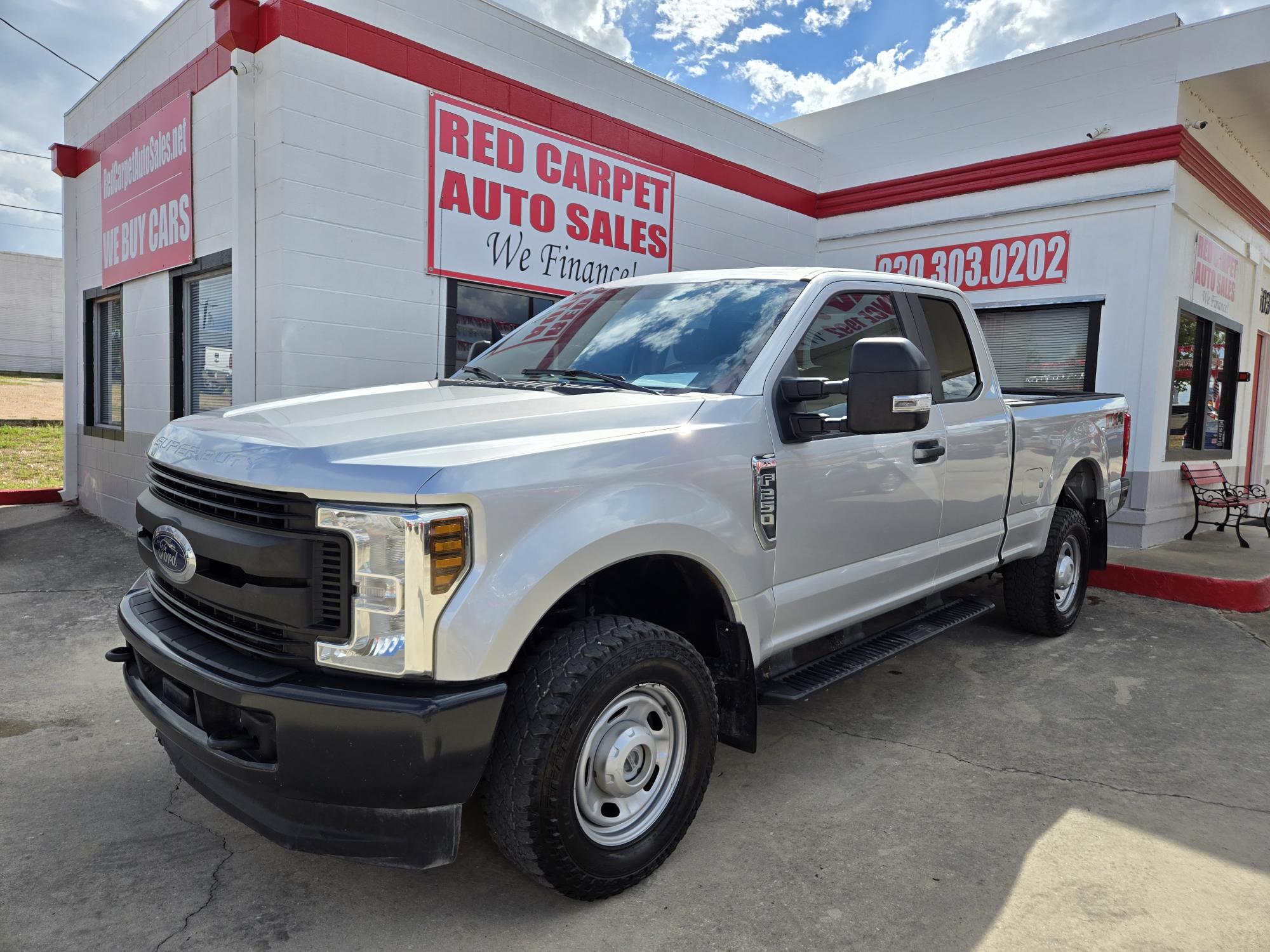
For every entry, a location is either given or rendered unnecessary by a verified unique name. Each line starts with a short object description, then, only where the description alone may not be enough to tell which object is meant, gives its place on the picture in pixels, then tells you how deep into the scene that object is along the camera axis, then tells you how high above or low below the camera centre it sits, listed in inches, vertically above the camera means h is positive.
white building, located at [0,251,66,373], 1524.4 +126.9
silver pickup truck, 86.7 -19.6
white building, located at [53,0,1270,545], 264.1 +80.0
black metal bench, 364.5 -28.1
